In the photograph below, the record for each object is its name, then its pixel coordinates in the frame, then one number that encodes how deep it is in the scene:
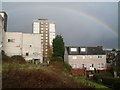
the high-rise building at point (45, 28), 55.07
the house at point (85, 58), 24.42
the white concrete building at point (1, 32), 18.60
